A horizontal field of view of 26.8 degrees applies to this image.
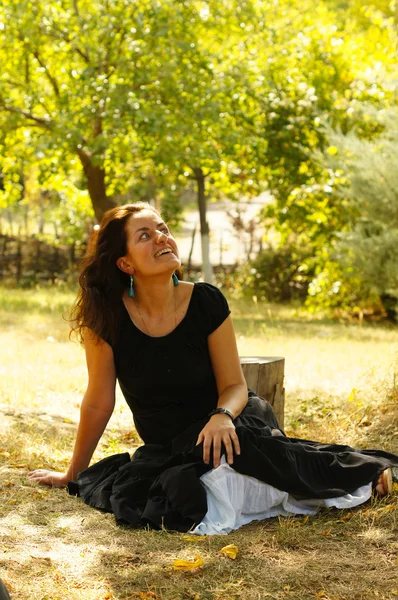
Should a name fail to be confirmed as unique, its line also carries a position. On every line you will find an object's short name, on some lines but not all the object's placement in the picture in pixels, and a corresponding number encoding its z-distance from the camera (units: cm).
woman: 364
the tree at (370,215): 1188
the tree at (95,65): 1162
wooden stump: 491
